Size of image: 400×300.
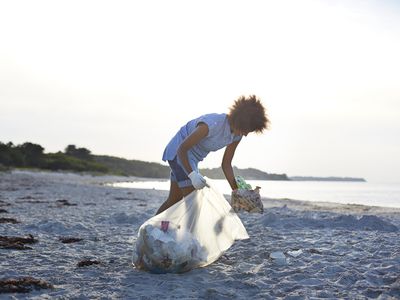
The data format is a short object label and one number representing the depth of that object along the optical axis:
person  4.60
